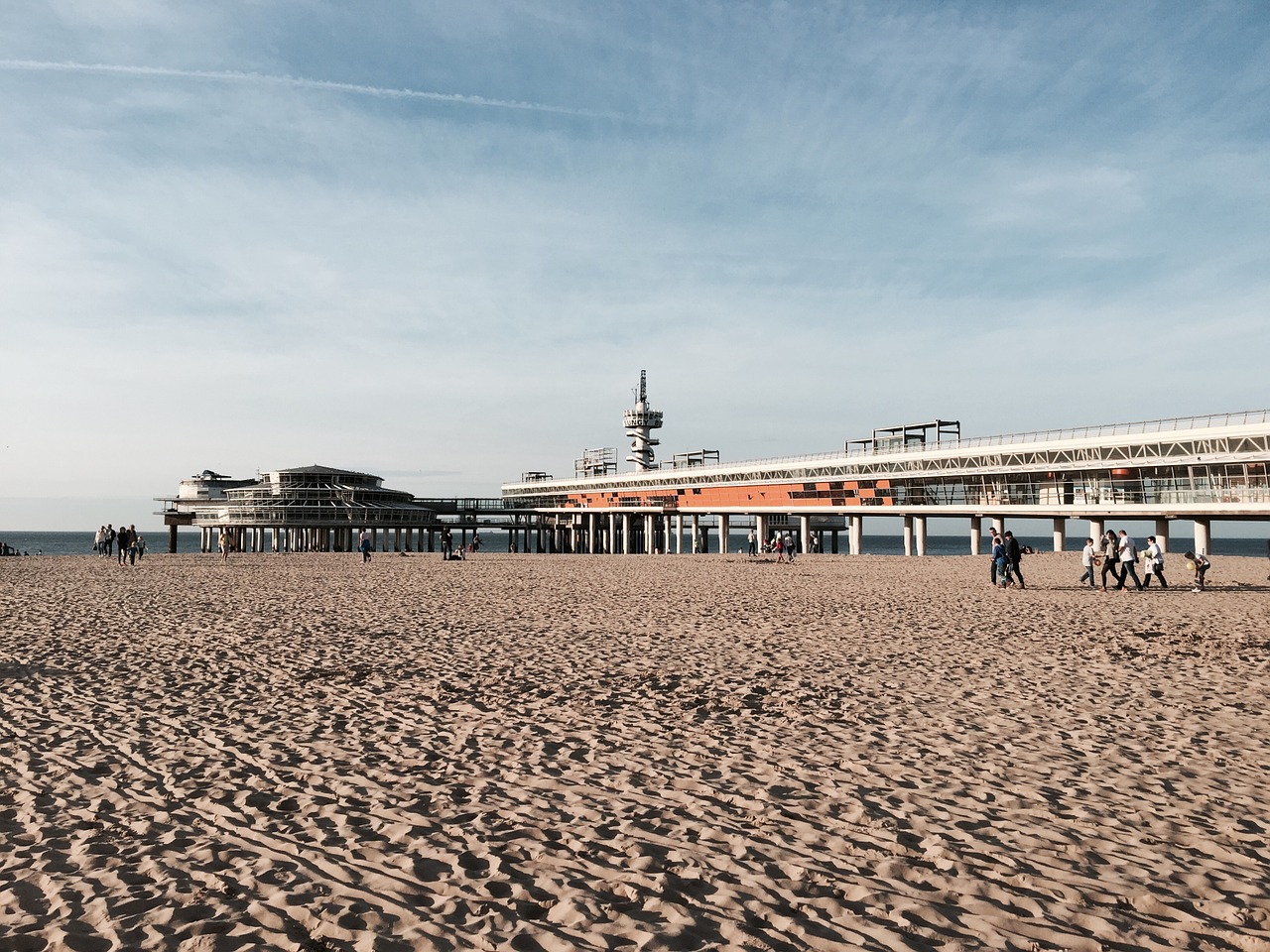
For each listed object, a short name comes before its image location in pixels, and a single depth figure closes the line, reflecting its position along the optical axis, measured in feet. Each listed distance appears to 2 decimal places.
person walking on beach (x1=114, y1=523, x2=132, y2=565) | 119.96
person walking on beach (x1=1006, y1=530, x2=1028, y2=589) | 78.02
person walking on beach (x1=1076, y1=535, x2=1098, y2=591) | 77.26
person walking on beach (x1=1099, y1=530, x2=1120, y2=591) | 75.00
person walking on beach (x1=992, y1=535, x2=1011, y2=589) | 78.23
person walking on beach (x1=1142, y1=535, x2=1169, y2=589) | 74.79
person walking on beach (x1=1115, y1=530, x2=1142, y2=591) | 73.46
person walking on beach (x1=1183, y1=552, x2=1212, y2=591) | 72.59
